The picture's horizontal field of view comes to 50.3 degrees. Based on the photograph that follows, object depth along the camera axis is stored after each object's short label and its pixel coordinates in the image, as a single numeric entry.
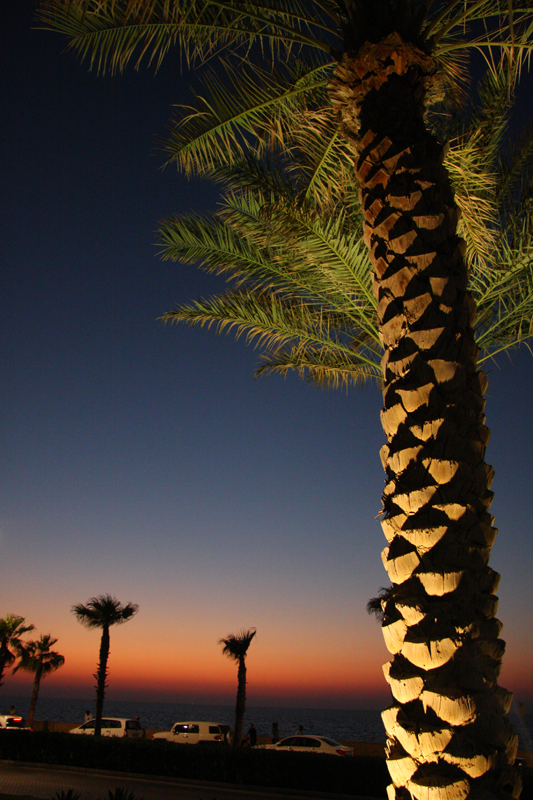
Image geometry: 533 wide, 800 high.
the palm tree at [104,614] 26.78
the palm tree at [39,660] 35.78
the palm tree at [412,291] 3.03
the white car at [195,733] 24.45
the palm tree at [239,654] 24.31
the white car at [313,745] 18.58
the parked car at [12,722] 27.30
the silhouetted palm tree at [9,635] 29.00
